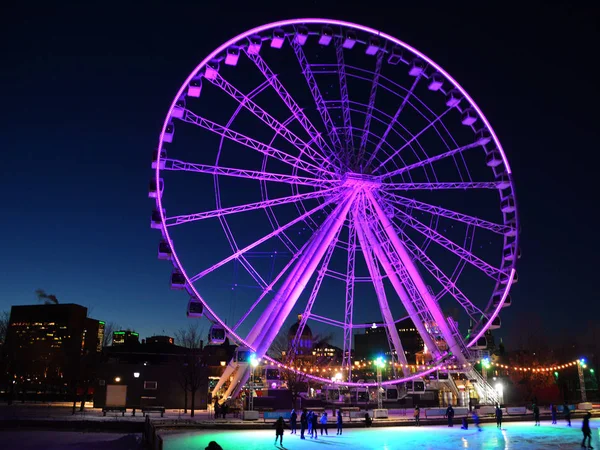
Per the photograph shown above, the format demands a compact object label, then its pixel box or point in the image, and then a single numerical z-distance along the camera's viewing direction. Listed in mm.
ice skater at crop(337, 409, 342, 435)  25972
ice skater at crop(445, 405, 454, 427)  29781
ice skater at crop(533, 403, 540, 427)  30172
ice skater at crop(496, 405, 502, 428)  28302
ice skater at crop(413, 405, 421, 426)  30170
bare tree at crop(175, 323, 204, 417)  43281
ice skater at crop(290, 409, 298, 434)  25234
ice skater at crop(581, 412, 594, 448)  18828
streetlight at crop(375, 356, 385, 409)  34481
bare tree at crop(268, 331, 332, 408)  39431
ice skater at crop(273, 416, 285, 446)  21016
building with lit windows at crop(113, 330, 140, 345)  180100
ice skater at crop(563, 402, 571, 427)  29750
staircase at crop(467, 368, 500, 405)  36531
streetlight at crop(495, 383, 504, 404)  47372
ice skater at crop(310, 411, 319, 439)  24448
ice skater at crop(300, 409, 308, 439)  24531
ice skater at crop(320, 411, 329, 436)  25820
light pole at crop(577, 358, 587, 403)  39344
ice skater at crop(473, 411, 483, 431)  27875
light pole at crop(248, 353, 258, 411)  31109
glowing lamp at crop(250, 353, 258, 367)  31048
